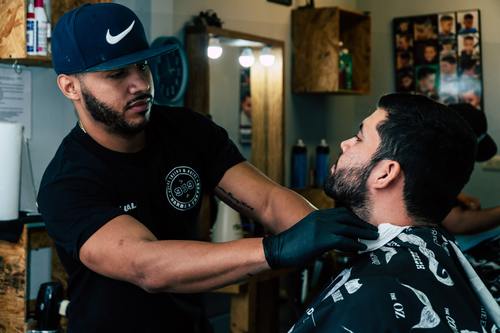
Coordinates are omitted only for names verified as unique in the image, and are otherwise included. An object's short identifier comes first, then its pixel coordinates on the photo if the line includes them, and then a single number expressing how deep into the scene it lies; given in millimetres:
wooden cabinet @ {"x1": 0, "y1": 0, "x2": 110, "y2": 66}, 2882
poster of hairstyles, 5055
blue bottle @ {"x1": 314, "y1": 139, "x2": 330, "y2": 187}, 4980
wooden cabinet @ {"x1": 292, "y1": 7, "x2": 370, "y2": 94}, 4789
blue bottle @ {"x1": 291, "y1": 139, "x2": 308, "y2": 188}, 4828
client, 1506
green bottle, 4910
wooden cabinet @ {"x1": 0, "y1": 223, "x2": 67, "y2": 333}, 2785
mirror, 3951
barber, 1603
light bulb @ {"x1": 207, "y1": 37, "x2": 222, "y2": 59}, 4027
